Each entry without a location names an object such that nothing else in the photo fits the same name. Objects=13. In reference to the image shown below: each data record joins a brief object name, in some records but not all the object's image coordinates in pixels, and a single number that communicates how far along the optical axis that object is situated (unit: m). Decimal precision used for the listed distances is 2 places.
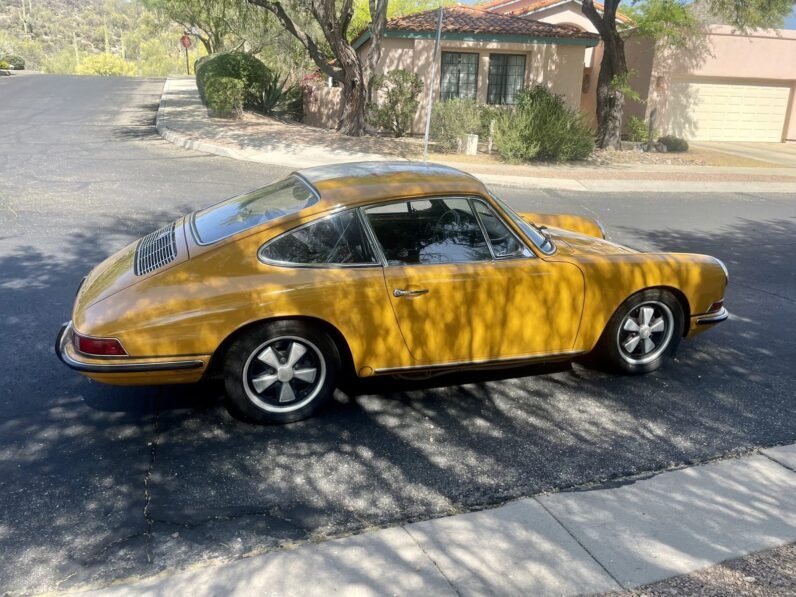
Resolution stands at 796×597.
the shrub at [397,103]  20.56
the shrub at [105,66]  61.66
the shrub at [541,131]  16.78
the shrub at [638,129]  23.23
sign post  47.05
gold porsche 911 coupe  4.02
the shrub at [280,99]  23.19
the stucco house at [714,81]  24.58
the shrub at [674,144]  22.06
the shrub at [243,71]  21.58
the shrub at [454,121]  17.94
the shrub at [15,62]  46.91
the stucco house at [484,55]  21.38
